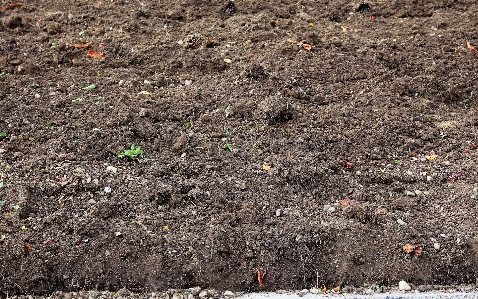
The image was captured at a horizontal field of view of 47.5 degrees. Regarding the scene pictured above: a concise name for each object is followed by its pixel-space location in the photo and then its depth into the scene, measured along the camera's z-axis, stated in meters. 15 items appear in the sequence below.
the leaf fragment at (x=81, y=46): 4.07
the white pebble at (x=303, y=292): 2.62
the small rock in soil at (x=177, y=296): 2.59
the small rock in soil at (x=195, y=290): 2.62
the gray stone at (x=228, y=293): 2.63
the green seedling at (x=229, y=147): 3.30
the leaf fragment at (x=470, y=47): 4.23
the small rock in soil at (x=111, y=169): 3.11
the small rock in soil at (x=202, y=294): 2.60
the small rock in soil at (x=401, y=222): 2.90
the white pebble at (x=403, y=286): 2.67
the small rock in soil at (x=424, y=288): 2.66
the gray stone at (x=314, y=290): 2.64
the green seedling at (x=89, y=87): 3.70
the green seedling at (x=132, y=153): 3.21
